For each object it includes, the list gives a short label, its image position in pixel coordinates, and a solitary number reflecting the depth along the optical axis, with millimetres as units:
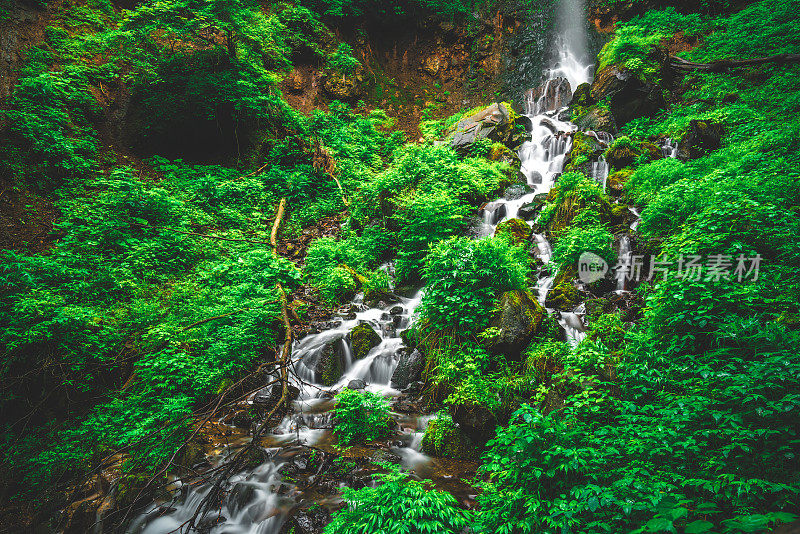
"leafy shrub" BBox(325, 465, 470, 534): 2998
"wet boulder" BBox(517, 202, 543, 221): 9961
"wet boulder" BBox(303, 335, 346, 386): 6953
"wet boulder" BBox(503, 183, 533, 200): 11211
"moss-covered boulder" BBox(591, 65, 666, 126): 11000
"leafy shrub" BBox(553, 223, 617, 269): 6906
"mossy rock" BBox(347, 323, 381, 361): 7410
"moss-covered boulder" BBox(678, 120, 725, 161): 8594
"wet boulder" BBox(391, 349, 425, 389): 6604
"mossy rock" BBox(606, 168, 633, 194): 8977
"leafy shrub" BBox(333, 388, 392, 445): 5328
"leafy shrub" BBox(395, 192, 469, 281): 8367
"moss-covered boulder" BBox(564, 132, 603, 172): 10672
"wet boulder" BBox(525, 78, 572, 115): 16422
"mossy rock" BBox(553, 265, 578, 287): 7164
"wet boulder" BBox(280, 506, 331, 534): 3852
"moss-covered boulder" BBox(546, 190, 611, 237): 7918
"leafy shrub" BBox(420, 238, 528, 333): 5961
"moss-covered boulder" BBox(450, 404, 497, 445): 4883
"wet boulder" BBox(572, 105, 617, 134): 12055
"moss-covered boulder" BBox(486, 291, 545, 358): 5520
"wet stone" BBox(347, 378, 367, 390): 6756
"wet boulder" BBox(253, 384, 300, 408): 6195
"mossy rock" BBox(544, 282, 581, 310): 6700
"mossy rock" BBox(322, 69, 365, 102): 16375
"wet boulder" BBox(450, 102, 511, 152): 13233
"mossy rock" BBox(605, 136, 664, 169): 9320
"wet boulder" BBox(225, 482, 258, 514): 4300
